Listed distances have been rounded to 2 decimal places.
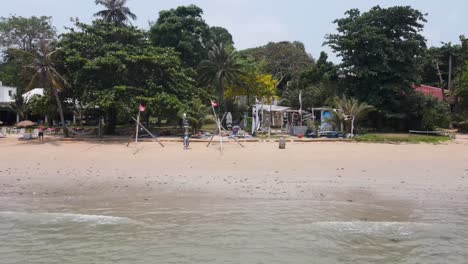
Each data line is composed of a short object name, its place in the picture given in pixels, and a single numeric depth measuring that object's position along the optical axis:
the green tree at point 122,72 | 28.59
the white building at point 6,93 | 47.71
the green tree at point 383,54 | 32.72
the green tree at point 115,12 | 37.53
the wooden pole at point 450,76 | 46.84
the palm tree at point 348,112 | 30.39
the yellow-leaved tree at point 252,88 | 45.75
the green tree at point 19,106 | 44.04
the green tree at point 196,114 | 31.20
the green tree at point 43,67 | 27.60
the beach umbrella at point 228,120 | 36.65
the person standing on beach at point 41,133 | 28.41
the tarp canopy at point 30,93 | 43.28
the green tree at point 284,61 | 60.97
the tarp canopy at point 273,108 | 35.38
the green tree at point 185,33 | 42.34
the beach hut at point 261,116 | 31.91
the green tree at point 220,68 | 41.69
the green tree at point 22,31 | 53.84
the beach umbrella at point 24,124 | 31.54
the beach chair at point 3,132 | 32.02
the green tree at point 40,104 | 32.59
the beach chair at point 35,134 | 29.91
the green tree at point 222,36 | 56.47
